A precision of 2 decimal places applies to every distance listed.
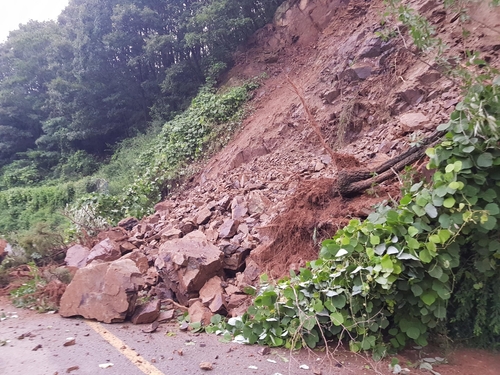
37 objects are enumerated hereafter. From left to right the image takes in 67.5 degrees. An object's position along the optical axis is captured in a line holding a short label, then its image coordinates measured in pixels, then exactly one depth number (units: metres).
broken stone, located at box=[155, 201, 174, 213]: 8.51
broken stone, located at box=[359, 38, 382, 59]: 7.60
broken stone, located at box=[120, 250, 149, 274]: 5.50
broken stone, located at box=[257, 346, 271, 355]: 3.24
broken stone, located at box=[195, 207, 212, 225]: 6.22
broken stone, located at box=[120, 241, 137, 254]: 6.26
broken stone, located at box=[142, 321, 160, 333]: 3.92
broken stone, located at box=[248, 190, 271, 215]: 5.77
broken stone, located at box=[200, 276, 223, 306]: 4.34
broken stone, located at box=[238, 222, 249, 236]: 5.34
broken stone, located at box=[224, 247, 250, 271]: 4.90
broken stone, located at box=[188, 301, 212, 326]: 4.06
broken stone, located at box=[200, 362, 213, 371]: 2.98
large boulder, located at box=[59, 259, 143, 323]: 4.07
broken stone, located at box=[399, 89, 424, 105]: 6.27
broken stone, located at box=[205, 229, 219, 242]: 5.41
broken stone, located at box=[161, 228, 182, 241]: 5.89
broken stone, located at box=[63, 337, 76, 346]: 3.45
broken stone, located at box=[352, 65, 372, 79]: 7.49
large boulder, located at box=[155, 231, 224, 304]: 4.56
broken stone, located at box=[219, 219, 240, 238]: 5.38
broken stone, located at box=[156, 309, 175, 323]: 4.27
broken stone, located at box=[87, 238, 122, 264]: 5.82
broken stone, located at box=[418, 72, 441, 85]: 6.13
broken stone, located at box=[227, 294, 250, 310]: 4.16
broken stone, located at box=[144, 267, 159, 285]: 5.16
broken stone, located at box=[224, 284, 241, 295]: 4.37
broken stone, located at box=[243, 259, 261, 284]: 4.54
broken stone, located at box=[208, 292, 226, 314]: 4.15
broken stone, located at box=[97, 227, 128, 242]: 6.58
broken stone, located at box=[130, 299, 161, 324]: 4.11
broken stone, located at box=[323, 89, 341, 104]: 7.89
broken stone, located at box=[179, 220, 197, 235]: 6.13
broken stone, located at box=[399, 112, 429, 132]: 5.29
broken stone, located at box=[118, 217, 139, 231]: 8.13
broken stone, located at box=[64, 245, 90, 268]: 6.17
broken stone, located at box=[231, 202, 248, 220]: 5.81
